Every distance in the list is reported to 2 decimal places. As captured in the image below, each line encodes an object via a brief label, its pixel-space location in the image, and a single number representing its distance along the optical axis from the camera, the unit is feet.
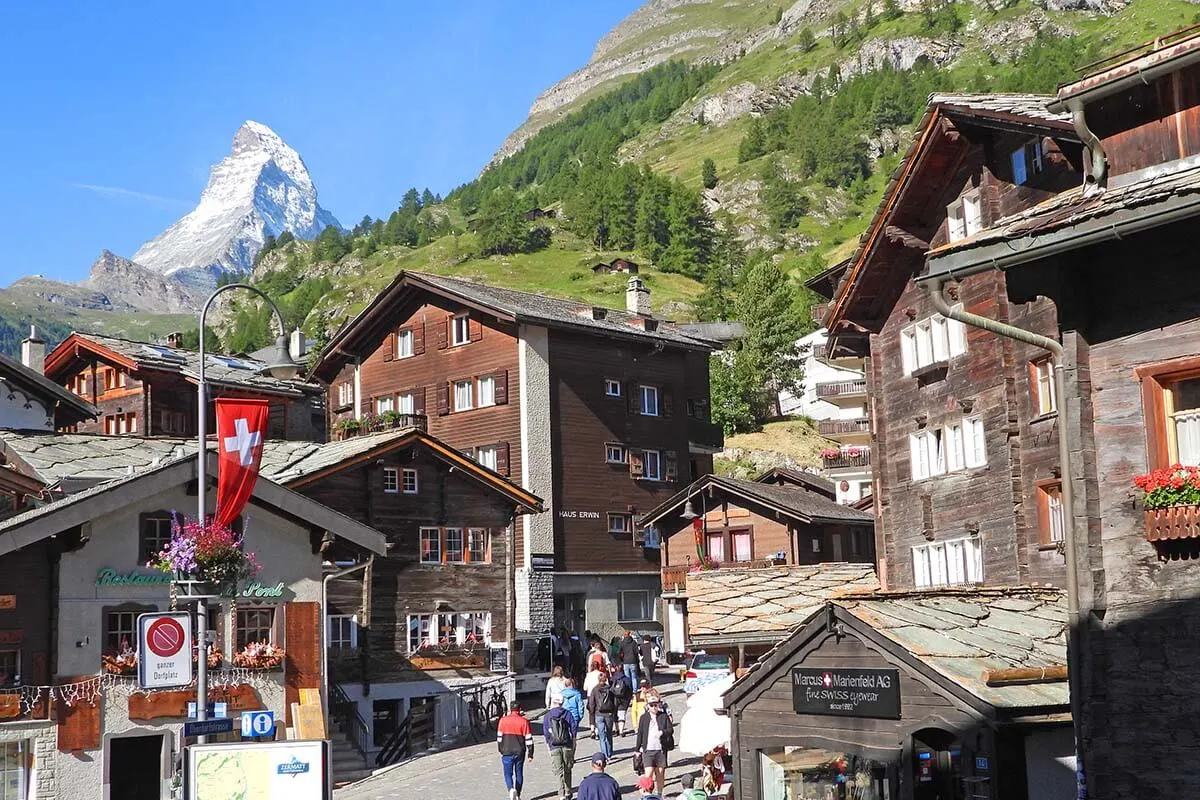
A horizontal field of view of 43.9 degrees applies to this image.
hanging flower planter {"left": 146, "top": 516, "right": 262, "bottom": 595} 85.35
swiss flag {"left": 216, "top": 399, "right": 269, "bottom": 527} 83.82
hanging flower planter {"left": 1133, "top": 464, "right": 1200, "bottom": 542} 44.57
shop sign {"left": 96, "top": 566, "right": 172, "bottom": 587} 103.76
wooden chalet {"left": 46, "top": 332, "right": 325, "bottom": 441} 201.77
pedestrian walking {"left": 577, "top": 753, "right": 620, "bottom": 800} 64.18
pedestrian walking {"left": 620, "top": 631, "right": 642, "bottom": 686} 126.72
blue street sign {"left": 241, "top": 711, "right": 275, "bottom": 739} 68.85
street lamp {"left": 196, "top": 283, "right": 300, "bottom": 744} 79.20
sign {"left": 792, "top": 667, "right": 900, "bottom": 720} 57.93
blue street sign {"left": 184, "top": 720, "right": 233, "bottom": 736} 67.87
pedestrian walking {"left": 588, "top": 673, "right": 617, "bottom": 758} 95.25
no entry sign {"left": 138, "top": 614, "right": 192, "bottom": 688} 71.31
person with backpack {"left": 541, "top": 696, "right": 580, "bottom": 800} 86.33
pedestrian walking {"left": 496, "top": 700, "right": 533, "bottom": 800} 85.51
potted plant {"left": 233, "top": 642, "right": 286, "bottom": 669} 107.34
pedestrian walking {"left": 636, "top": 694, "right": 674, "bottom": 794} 84.84
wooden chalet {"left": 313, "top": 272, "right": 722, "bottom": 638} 184.24
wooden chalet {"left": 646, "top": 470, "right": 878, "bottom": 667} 178.50
